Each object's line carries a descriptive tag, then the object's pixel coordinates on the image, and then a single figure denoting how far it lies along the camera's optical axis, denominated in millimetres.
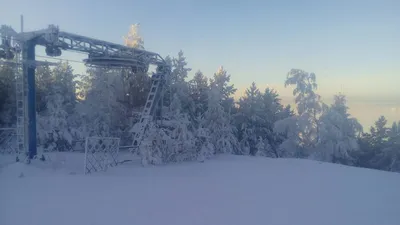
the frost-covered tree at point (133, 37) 27531
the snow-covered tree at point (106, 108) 26766
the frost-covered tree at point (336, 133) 25094
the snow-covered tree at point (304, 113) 25688
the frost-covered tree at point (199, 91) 29766
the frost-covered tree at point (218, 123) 26273
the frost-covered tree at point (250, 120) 30562
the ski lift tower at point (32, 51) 14273
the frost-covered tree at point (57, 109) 25234
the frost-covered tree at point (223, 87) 29547
